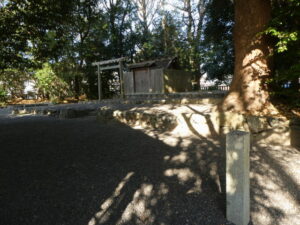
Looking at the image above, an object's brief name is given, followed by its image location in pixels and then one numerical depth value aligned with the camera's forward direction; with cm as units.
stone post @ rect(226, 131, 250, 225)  198
